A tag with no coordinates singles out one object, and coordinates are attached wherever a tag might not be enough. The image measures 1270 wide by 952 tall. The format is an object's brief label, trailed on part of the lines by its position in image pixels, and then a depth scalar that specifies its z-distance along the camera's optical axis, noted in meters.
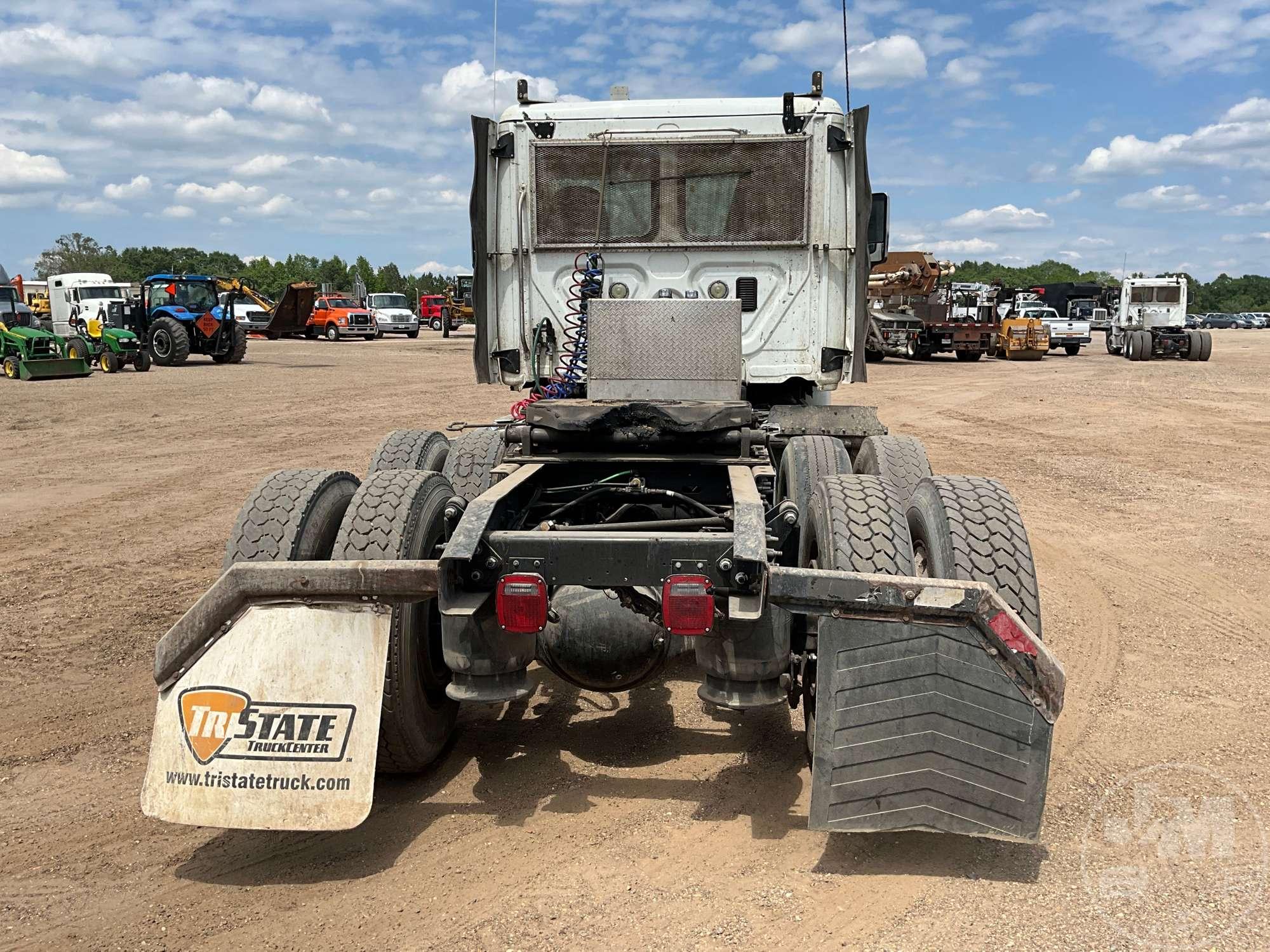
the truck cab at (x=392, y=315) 42.22
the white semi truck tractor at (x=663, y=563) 3.04
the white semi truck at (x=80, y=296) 32.50
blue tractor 25.12
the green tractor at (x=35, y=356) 22.20
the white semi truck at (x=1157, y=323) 30.47
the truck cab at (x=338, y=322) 40.22
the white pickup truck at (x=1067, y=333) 33.59
